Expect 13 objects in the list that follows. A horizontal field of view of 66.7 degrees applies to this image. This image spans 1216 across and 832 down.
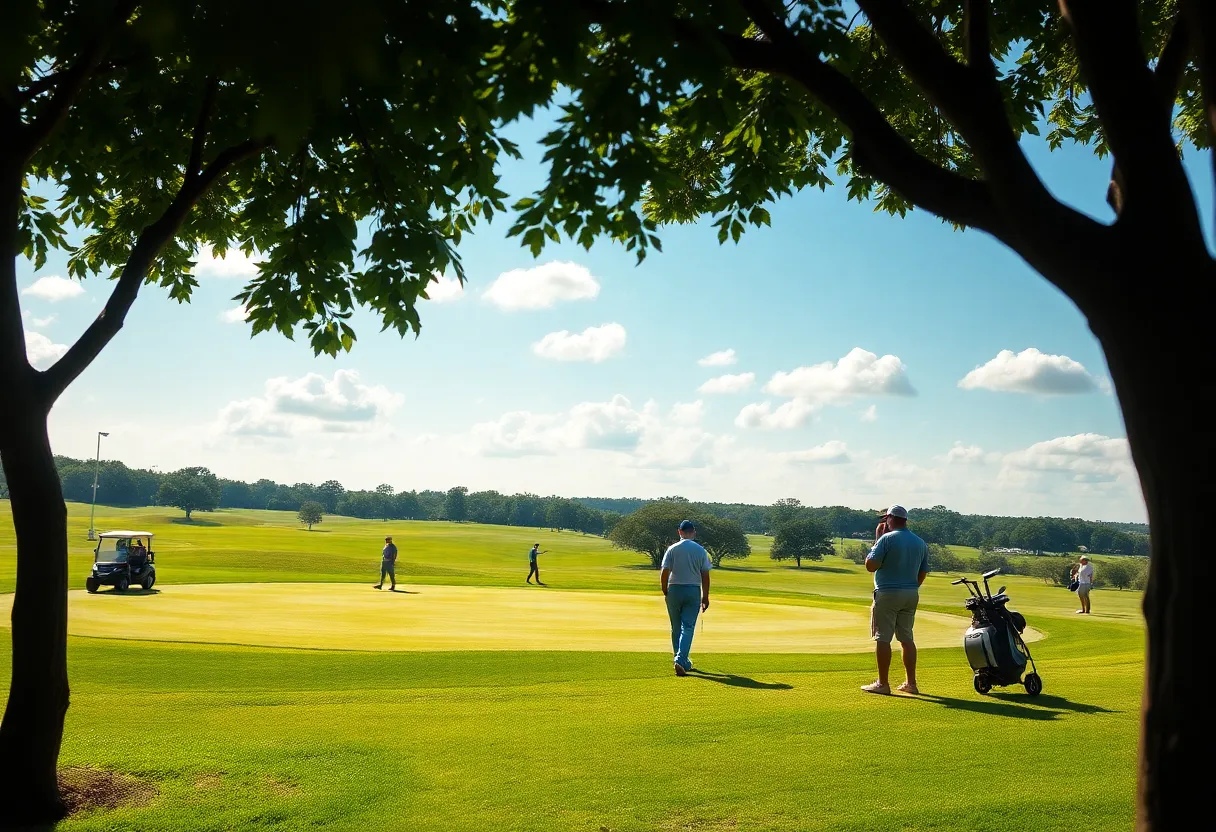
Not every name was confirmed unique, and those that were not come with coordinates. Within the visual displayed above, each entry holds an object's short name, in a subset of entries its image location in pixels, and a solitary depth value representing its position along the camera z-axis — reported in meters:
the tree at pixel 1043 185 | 3.62
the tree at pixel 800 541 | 136.50
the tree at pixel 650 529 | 117.81
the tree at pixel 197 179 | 5.10
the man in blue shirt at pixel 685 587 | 12.80
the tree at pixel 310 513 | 180.62
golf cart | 27.05
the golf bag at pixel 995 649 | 10.75
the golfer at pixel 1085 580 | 32.03
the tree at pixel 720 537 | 117.81
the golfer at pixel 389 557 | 31.23
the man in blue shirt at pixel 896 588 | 10.93
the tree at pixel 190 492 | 178.00
